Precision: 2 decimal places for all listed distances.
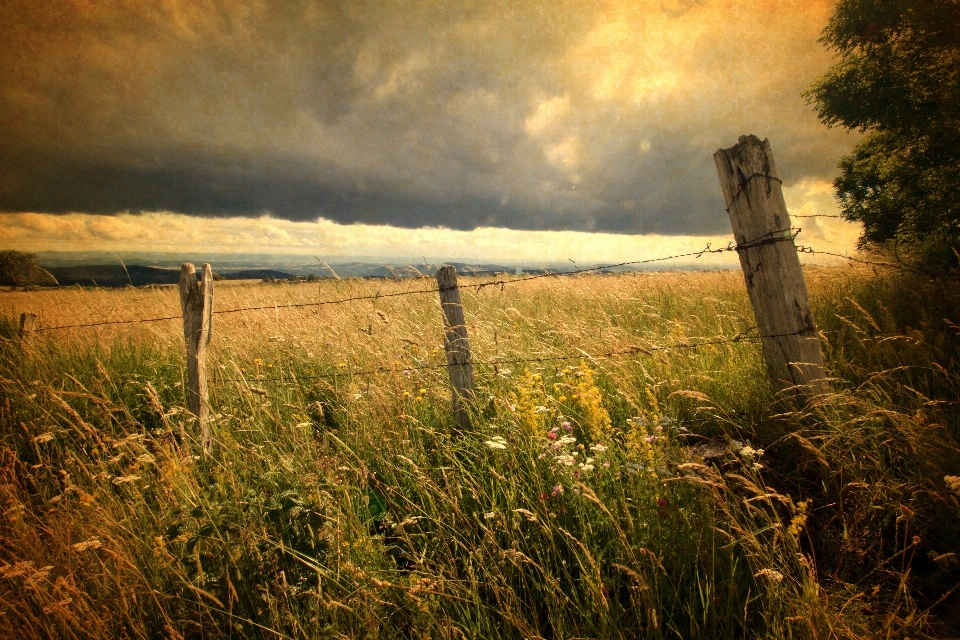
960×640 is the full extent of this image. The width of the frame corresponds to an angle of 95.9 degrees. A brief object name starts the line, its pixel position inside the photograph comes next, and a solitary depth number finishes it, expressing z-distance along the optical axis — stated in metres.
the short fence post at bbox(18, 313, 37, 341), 5.82
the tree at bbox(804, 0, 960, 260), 6.22
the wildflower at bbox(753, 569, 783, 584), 1.53
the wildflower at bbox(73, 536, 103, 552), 1.82
